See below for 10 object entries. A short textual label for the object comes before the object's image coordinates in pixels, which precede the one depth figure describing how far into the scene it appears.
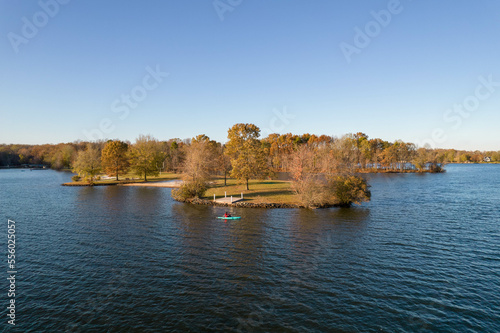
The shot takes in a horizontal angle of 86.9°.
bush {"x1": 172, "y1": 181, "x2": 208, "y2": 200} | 60.00
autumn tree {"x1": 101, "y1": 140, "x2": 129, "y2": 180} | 98.56
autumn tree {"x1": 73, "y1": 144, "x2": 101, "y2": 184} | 93.12
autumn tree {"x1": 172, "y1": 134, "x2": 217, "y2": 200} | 60.00
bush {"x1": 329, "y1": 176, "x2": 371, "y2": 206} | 52.17
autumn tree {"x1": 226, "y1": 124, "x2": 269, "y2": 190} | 65.75
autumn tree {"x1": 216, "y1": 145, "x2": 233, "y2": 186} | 79.06
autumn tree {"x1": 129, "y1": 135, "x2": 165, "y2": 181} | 97.06
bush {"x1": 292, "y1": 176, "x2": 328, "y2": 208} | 52.19
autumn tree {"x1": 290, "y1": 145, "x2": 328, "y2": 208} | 52.44
